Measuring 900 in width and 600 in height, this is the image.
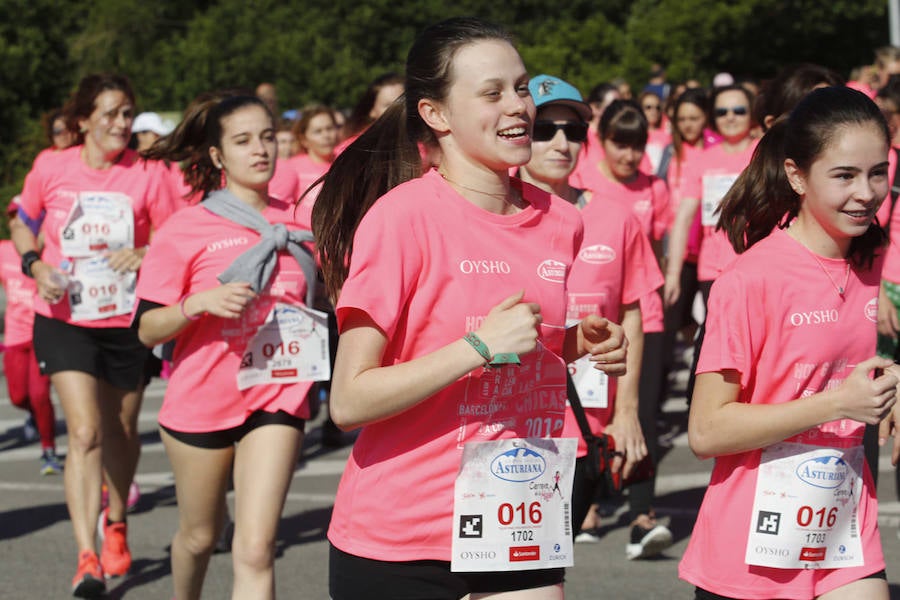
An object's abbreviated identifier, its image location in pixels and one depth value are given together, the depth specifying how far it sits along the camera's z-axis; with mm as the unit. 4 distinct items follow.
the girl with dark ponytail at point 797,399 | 5516
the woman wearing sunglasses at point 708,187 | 14101
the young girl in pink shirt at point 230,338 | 8414
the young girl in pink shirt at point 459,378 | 4973
